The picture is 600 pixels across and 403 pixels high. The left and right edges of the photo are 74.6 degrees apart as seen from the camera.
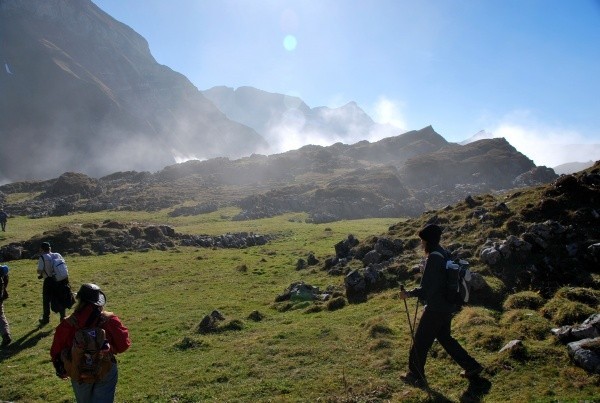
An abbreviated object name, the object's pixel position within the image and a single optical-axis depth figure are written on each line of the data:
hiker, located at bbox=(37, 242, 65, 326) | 17.70
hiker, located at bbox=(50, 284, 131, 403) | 7.21
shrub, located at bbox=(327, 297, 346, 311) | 20.05
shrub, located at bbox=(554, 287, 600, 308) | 13.13
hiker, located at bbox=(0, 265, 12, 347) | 16.52
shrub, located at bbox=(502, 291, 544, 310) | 14.26
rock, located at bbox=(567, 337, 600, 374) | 9.41
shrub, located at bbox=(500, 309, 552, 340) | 12.05
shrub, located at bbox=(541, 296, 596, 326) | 12.21
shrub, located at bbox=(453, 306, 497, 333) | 13.41
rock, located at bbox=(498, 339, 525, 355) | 10.74
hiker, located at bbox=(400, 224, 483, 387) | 9.83
